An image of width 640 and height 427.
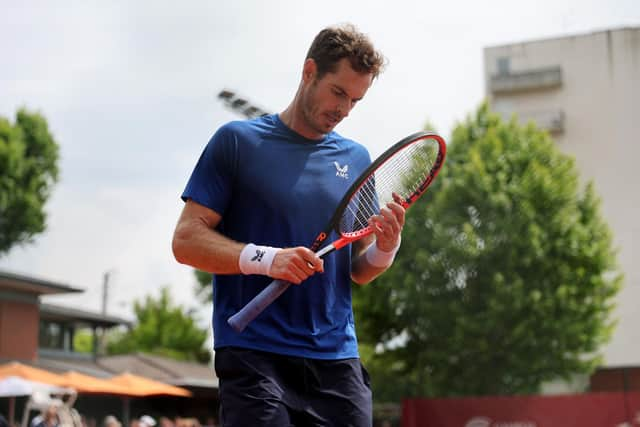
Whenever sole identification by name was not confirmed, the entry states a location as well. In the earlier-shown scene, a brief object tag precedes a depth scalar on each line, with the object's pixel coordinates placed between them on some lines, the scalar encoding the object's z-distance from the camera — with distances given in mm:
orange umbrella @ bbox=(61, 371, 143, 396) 21828
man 3381
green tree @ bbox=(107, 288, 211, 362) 56719
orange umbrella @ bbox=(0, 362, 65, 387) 20703
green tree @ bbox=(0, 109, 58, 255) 43562
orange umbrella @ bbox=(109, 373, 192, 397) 24219
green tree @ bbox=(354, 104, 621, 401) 29312
